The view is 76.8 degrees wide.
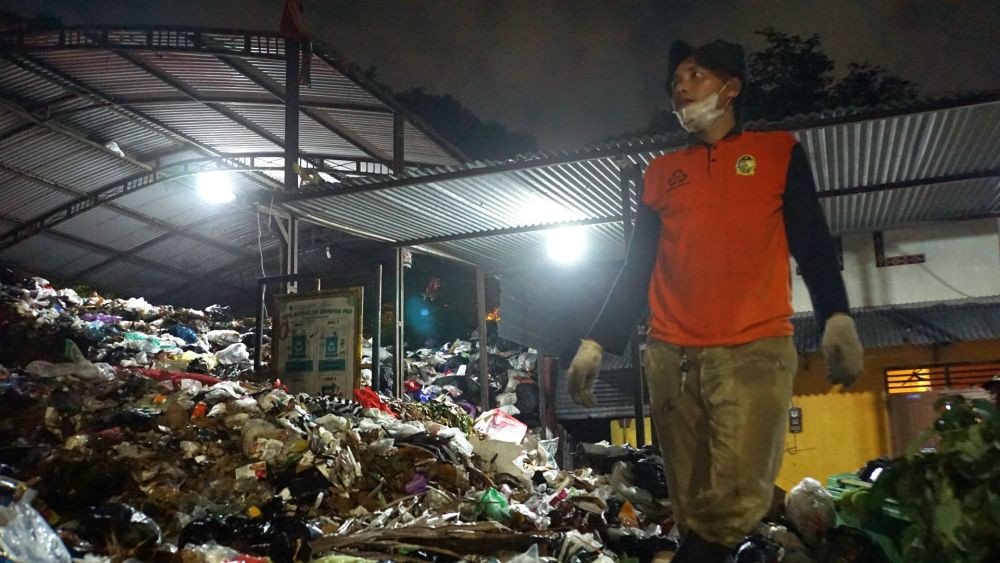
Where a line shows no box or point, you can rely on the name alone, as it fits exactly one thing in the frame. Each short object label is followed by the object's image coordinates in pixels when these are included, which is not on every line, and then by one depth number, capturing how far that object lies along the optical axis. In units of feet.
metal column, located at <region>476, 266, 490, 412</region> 33.37
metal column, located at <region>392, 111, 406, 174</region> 32.81
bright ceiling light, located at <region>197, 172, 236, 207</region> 41.78
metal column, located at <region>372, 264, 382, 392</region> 24.18
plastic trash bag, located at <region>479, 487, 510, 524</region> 14.01
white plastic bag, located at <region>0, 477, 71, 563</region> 8.34
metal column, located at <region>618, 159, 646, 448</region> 20.52
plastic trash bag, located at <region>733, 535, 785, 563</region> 11.62
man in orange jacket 6.44
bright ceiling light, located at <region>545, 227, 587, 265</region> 28.02
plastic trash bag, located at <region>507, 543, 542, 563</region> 10.25
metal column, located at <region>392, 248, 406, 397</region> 28.89
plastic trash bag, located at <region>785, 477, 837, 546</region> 13.19
